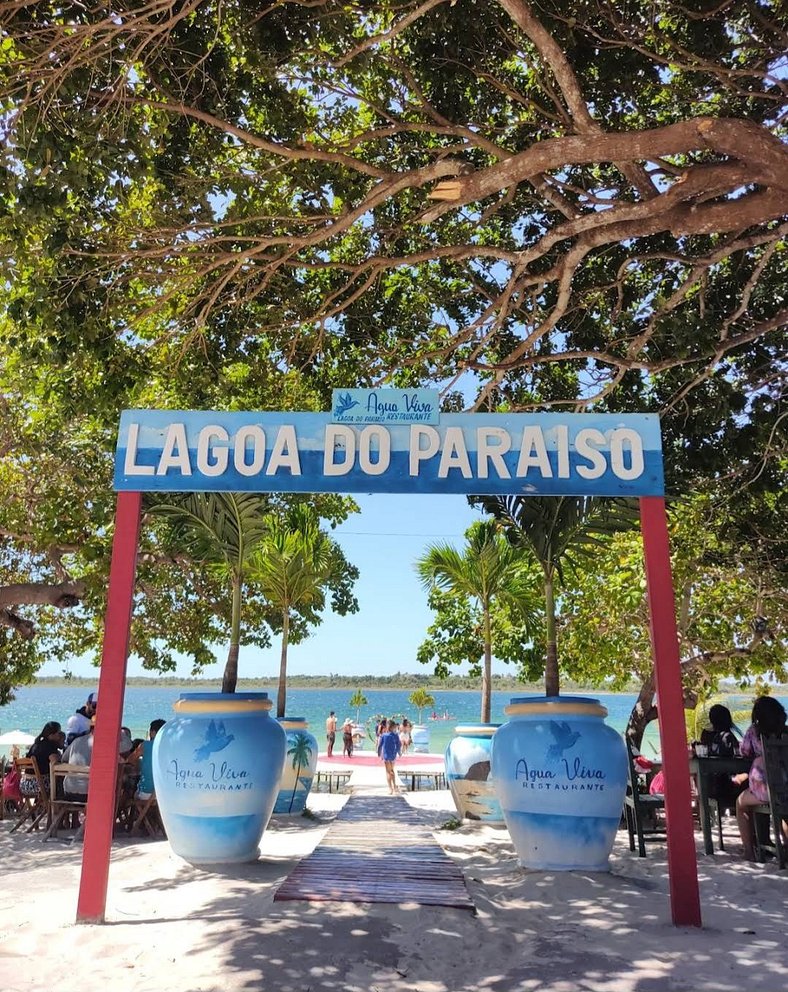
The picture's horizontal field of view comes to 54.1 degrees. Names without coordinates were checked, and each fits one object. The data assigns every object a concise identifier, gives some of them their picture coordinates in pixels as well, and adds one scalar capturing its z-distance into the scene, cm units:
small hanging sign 538
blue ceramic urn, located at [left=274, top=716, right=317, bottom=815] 1053
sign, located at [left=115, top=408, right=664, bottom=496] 525
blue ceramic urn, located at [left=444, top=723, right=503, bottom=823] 945
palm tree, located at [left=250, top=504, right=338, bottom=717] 1207
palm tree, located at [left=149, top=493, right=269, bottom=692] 791
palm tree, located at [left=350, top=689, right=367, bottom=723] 3950
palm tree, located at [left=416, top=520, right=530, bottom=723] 1176
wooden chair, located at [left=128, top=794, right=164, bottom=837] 852
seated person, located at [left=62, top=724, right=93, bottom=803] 860
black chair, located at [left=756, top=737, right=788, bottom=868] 620
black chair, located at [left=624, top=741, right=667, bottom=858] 725
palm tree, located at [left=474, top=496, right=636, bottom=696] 700
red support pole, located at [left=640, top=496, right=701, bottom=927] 468
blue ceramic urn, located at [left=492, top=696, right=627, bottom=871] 601
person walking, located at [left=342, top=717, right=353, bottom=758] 2692
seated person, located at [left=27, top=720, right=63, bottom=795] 962
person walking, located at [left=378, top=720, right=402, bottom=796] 1609
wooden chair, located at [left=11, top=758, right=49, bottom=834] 945
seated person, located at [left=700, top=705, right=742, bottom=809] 777
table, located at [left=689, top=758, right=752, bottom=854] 715
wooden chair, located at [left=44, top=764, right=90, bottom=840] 848
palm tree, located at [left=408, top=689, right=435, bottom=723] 3891
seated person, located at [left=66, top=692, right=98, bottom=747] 912
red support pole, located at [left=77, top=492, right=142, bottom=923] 476
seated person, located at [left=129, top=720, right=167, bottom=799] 880
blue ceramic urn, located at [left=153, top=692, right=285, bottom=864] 635
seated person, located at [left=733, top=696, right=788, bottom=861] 670
